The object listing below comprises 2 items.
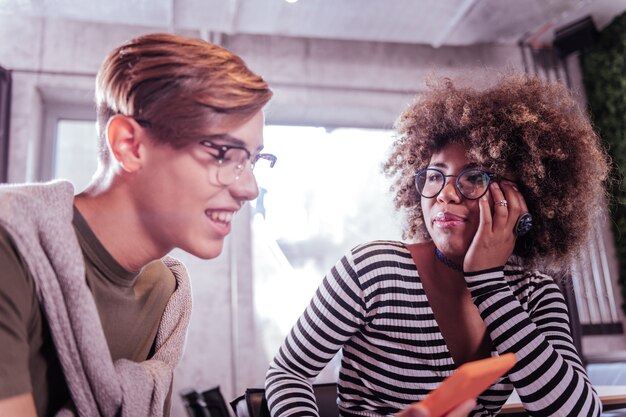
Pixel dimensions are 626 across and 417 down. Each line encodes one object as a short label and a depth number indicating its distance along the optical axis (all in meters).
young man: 0.85
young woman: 1.30
